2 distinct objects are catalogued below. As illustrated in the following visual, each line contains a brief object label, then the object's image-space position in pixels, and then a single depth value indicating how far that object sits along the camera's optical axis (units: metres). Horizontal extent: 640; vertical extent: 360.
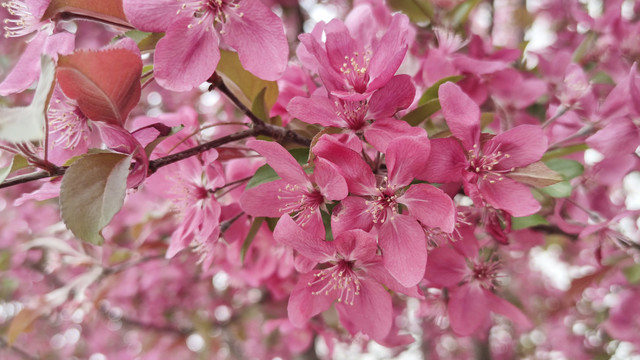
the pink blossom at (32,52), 0.33
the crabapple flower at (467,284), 0.35
